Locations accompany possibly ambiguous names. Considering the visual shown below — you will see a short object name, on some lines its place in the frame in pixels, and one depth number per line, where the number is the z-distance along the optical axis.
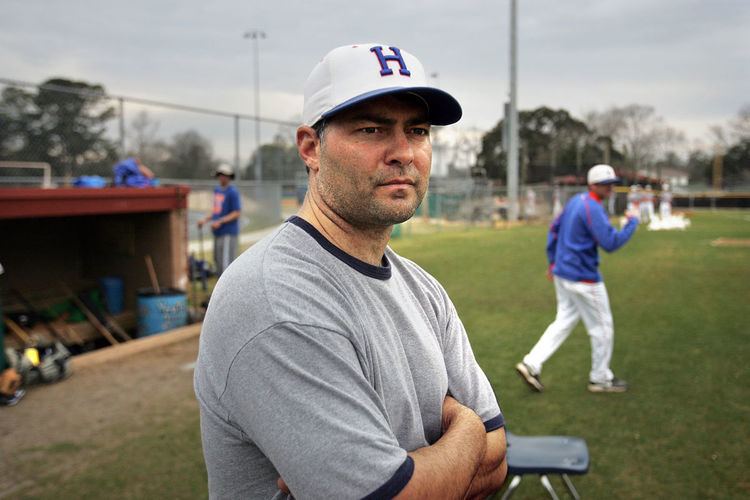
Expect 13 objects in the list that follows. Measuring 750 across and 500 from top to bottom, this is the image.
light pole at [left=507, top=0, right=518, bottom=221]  29.20
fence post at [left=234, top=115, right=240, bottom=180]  15.16
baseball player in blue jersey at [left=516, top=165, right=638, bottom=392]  5.94
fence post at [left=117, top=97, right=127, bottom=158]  11.24
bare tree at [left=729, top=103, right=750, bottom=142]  66.81
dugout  8.84
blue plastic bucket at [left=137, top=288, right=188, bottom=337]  8.38
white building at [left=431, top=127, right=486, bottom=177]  28.39
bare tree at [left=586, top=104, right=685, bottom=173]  66.31
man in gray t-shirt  1.22
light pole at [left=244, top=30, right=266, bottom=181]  15.88
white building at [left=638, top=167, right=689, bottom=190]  67.54
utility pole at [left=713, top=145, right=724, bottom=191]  66.06
